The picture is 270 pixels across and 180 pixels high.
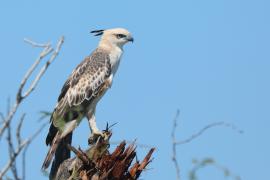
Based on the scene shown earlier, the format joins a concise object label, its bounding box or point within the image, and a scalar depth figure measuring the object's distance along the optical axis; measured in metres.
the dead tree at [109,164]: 12.76
